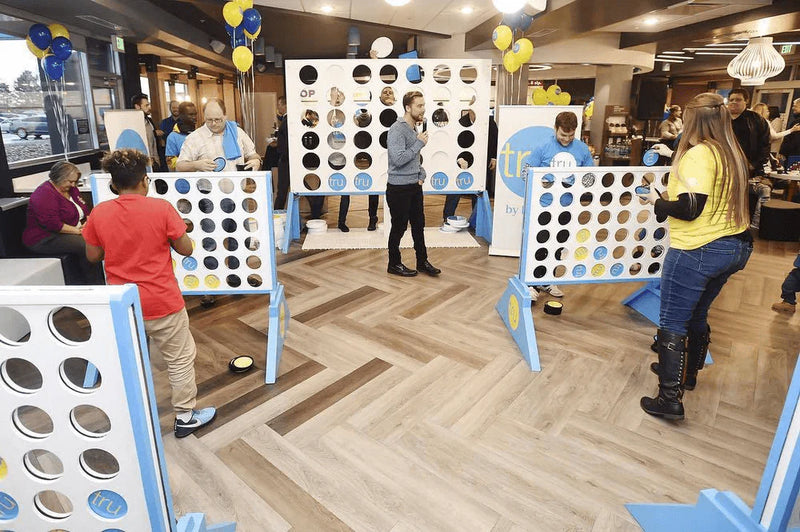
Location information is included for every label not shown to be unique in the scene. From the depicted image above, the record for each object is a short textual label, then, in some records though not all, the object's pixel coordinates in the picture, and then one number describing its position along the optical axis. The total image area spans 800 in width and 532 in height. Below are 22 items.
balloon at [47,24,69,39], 5.89
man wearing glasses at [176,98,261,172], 3.62
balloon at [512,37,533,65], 5.46
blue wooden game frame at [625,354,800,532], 1.34
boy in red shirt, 1.93
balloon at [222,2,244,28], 4.96
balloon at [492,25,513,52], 5.60
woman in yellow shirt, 2.08
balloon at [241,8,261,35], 5.51
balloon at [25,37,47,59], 5.60
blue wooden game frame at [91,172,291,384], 2.70
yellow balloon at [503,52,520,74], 5.50
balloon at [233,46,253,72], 5.26
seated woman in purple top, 3.75
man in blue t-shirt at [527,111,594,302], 3.64
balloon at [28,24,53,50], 5.51
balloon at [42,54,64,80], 5.88
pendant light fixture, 5.66
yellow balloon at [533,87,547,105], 8.03
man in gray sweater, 4.05
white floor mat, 5.48
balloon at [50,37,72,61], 5.85
